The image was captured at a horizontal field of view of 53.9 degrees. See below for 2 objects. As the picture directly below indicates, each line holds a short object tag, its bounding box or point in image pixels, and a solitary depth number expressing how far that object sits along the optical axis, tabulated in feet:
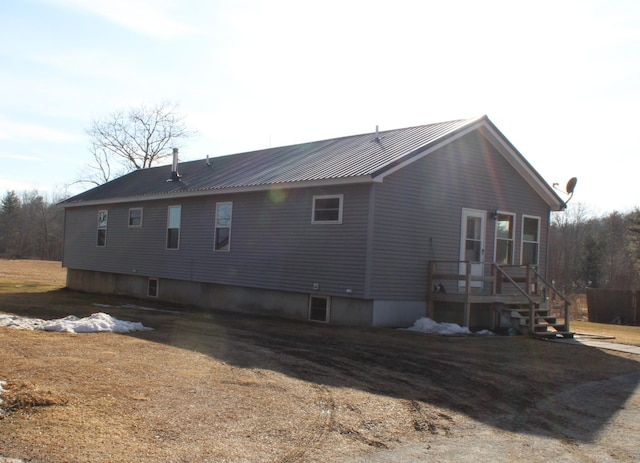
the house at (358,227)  48.14
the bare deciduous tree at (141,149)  155.94
